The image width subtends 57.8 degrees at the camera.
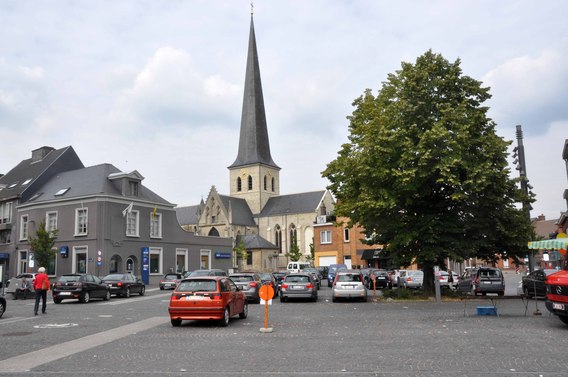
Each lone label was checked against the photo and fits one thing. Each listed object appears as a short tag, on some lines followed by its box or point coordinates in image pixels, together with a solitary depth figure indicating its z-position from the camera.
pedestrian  20.02
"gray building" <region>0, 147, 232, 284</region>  43.00
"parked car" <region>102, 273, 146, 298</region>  29.36
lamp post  23.42
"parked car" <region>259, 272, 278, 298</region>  30.02
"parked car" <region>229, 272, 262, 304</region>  24.34
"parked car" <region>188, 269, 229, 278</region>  29.77
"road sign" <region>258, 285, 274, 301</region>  14.56
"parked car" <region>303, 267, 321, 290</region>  40.77
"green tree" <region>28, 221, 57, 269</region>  41.16
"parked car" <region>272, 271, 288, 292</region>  35.55
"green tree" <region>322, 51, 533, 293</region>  22.98
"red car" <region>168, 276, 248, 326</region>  14.69
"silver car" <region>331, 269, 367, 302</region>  24.38
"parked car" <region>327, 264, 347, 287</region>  43.20
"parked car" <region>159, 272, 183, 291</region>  37.59
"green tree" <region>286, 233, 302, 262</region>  87.06
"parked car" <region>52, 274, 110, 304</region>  25.62
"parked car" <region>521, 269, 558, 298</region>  23.33
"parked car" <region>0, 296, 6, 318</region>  18.62
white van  53.54
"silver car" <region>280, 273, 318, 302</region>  24.95
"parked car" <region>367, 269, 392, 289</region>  37.38
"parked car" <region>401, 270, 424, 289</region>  34.03
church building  91.44
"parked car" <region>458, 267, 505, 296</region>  27.17
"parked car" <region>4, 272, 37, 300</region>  30.95
